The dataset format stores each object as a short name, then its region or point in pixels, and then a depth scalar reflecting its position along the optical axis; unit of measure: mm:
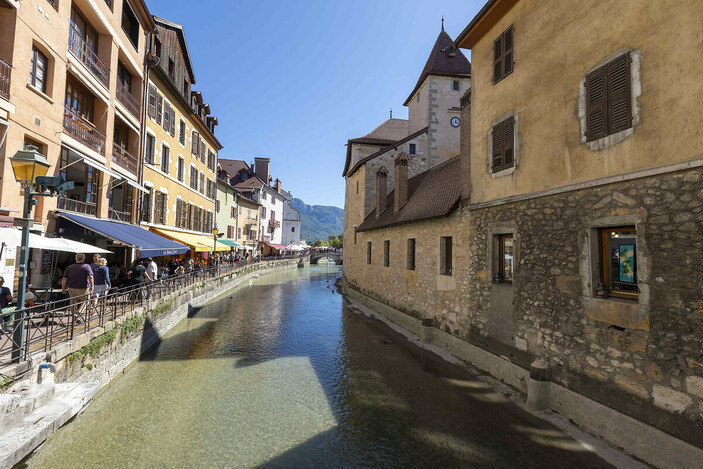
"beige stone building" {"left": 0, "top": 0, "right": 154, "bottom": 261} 8289
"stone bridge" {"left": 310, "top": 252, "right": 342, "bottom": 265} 64044
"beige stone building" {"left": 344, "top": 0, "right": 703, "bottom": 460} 4793
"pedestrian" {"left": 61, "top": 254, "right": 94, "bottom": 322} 8172
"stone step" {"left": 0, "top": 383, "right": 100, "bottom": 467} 4461
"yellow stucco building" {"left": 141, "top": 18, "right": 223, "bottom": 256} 16672
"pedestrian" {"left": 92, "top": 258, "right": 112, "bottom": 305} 9086
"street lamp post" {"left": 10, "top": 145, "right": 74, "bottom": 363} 5609
